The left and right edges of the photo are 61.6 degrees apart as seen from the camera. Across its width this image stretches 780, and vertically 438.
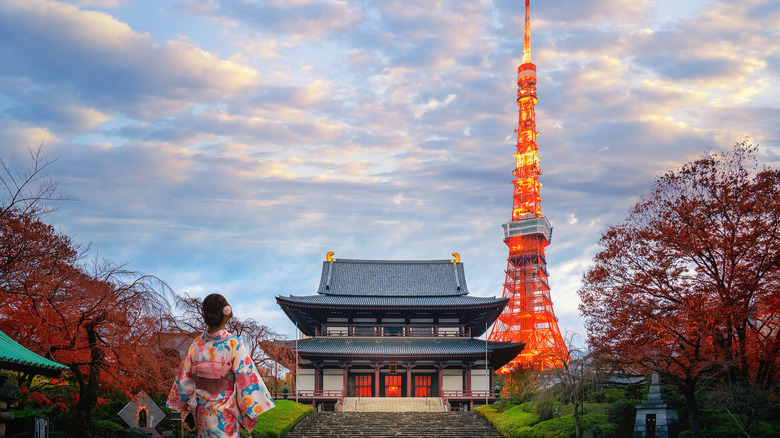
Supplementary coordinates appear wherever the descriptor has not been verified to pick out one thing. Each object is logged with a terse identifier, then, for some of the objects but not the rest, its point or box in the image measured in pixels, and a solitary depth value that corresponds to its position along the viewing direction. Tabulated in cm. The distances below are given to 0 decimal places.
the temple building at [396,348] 4059
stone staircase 2939
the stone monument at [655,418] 2417
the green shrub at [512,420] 2635
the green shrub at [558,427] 2309
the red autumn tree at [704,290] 2023
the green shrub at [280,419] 2389
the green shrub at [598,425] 2338
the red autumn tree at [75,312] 1551
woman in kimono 677
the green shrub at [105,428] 1784
